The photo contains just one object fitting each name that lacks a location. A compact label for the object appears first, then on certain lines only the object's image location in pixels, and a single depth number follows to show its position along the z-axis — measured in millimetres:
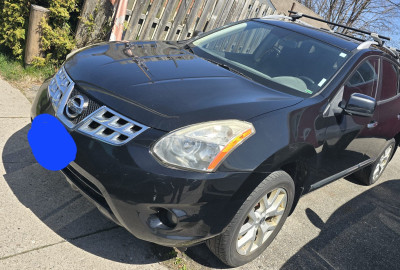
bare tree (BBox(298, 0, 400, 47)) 19453
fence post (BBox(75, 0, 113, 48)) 4871
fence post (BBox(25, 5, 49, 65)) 4613
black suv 2049
